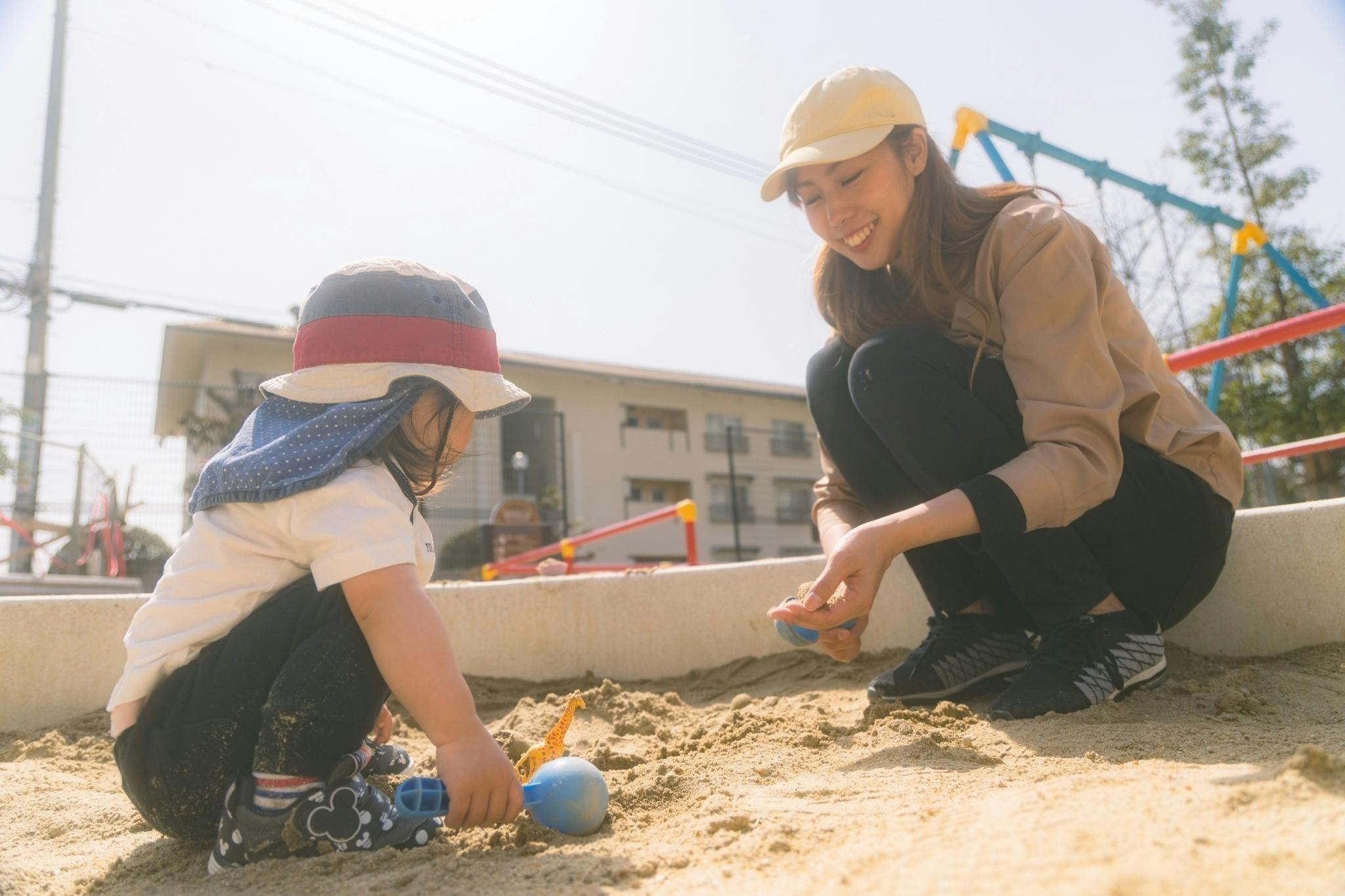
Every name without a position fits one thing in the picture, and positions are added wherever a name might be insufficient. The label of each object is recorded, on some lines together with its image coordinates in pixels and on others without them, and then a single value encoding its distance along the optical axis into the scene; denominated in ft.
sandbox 2.30
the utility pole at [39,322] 22.57
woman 4.51
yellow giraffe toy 4.36
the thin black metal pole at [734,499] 34.83
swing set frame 7.84
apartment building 44.27
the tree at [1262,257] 26.12
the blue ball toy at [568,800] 3.65
